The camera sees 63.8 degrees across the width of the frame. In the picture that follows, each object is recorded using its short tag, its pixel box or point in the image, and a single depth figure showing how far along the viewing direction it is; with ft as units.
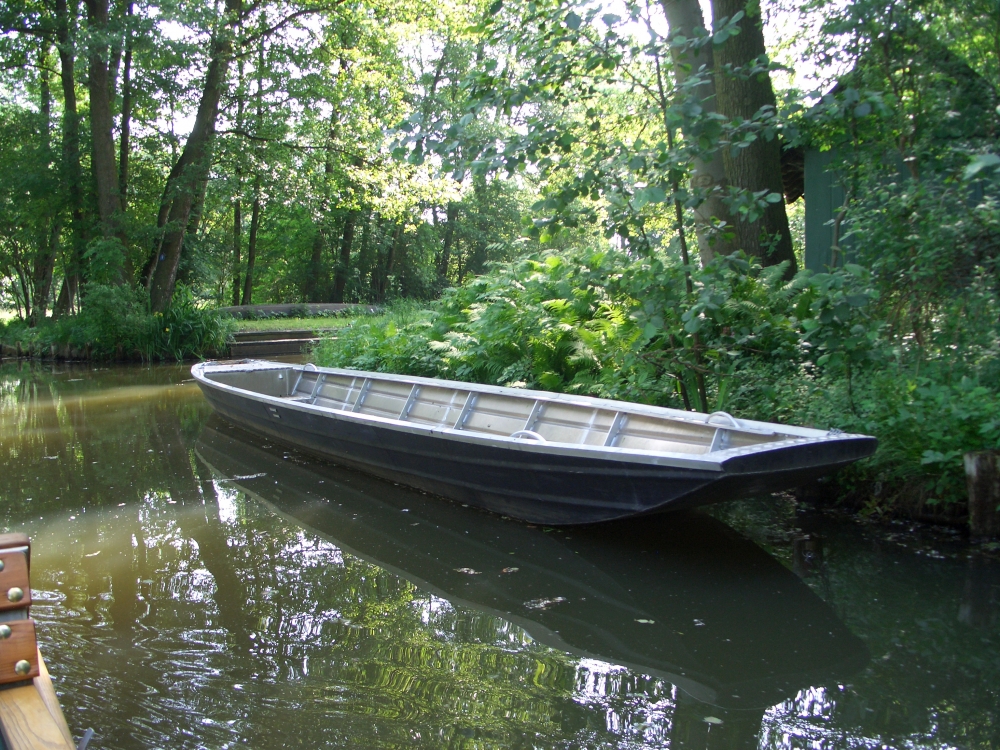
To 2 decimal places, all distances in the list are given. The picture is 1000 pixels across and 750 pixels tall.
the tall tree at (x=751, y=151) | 27.89
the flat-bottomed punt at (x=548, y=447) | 14.24
